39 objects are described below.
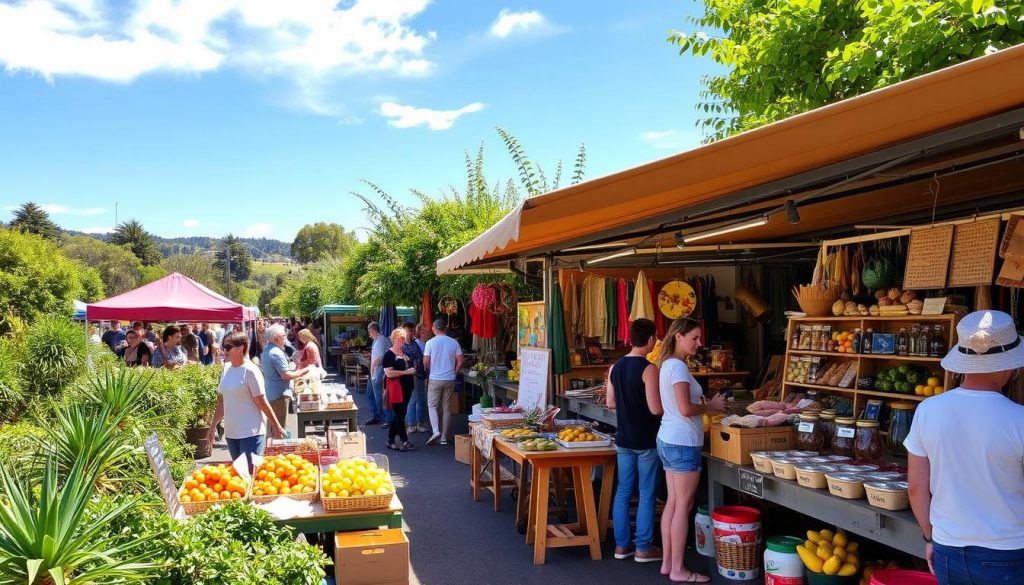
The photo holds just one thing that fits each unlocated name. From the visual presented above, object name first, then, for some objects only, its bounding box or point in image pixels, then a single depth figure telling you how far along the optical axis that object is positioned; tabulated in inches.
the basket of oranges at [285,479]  193.9
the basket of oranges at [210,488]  184.5
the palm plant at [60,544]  106.5
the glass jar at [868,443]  182.4
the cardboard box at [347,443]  249.1
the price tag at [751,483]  186.5
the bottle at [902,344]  218.5
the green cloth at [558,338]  347.3
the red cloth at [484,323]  509.7
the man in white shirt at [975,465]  112.0
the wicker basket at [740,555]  198.8
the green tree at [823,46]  258.5
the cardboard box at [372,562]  171.5
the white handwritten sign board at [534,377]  343.7
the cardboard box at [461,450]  378.6
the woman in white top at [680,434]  205.6
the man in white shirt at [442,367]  436.5
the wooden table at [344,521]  182.5
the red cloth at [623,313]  365.1
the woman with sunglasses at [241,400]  252.1
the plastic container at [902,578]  153.6
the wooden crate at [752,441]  197.2
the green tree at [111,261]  2640.3
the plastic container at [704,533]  217.0
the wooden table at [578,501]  234.2
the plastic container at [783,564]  182.4
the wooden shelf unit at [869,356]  211.9
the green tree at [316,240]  3889.8
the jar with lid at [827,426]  201.3
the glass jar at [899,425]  193.6
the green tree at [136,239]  3609.7
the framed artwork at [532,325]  362.9
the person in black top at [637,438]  224.1
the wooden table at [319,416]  355.9
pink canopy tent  505.0
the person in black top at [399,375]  425.4
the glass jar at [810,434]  197.2
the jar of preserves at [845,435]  187.0
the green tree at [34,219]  2711.6
